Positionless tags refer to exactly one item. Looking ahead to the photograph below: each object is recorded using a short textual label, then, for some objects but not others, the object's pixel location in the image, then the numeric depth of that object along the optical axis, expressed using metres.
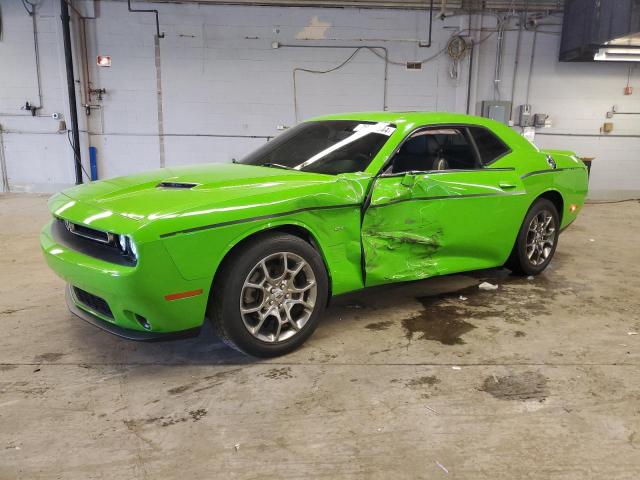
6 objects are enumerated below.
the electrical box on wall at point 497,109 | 9.25
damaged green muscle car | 2.39
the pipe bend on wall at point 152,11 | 8.88
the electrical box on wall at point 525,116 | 9.39
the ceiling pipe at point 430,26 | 8.85
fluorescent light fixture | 8.55
